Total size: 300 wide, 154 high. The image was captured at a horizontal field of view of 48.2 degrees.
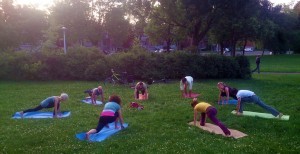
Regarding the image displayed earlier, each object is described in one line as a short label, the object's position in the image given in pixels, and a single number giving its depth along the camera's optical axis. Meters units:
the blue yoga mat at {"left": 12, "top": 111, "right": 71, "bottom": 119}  13.77
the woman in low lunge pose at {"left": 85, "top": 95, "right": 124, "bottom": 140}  10.78
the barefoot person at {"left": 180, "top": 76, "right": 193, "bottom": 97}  19.03
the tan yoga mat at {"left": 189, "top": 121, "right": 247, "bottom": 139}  11.05
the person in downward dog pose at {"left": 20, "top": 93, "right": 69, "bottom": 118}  13.81
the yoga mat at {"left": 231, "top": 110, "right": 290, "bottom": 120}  13.48
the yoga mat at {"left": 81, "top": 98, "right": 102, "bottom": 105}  17.16
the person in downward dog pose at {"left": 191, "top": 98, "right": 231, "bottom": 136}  11.03
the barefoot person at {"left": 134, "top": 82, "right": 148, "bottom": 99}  18.38
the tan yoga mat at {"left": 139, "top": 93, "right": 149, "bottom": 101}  18.51
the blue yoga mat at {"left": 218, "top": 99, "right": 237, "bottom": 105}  16.98
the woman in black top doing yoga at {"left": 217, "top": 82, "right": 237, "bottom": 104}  15.96
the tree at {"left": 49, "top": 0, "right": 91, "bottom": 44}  62.44
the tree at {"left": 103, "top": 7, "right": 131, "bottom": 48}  65.75
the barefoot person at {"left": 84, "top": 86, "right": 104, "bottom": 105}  17.03
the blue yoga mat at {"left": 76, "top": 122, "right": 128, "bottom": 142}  10.57
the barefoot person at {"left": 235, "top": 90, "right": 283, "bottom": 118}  13.75
